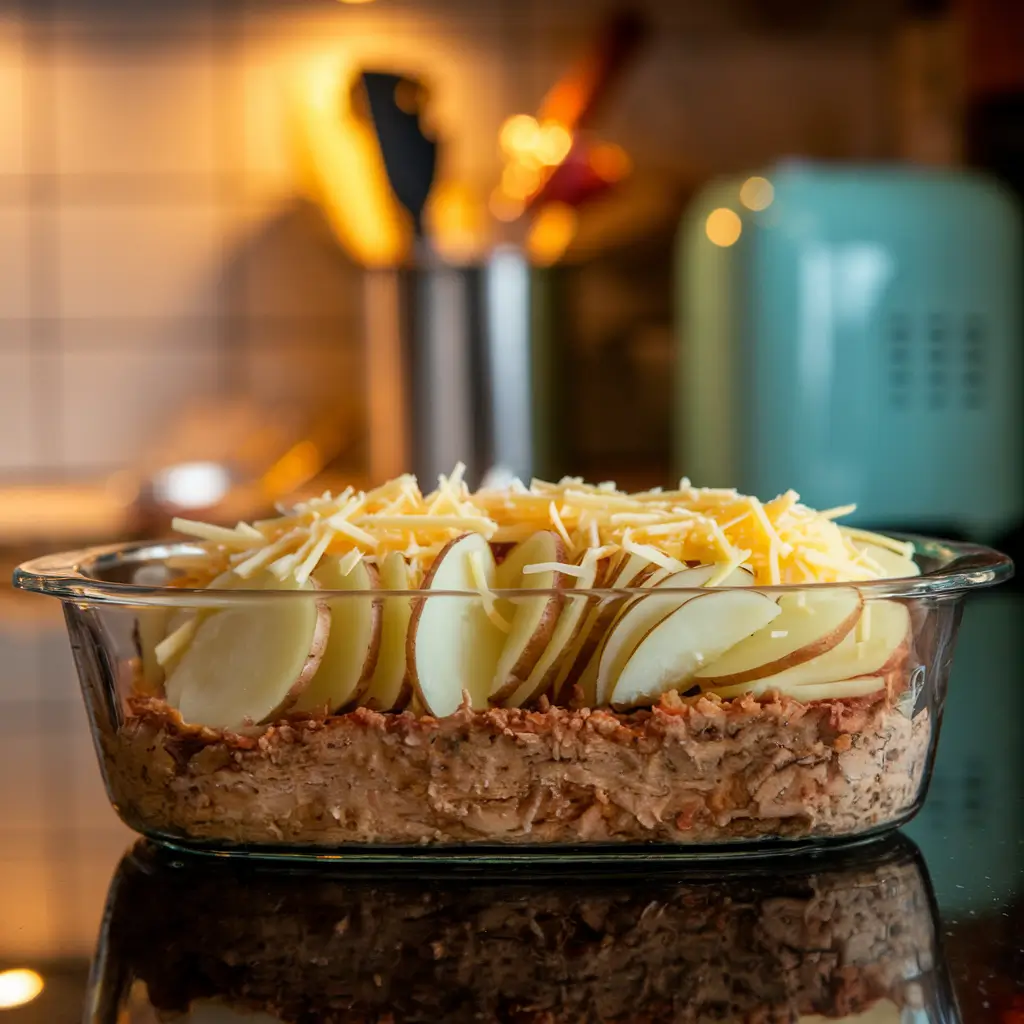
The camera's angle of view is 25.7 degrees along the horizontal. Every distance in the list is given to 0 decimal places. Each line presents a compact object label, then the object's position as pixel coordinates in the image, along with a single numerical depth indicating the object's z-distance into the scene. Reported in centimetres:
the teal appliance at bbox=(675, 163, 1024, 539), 164
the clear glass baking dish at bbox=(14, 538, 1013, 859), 76
